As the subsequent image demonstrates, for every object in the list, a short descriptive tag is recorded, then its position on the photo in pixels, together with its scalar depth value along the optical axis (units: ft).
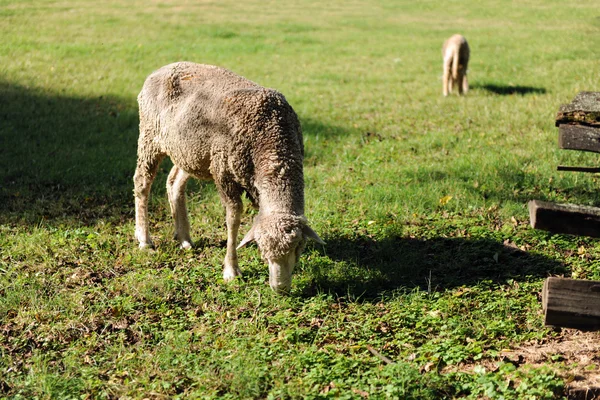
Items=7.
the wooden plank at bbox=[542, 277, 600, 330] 14.12
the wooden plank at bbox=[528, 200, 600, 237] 14.01
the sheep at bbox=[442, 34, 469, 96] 48.44
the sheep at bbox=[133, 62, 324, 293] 19.44
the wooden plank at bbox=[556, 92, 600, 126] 15.99
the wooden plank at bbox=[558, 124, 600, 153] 16.02
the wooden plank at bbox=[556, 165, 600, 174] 15.66
